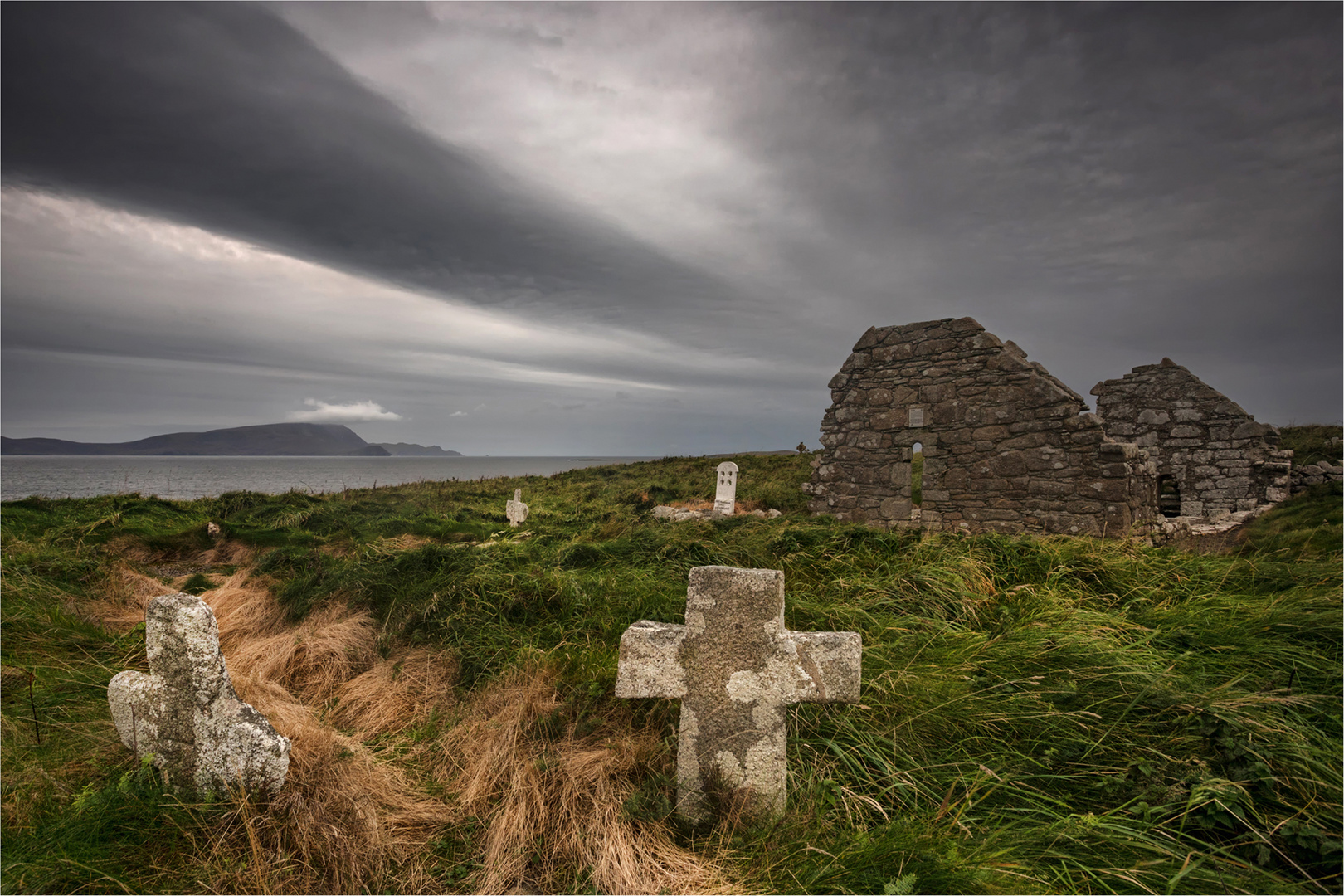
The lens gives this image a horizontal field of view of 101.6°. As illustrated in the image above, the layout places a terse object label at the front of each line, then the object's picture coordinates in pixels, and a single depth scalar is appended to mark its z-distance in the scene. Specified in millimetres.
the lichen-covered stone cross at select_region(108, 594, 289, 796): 2492
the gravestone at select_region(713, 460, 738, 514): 14766
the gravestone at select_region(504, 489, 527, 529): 13219
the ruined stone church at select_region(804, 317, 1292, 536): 8914
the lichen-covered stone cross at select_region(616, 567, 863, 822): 2514
